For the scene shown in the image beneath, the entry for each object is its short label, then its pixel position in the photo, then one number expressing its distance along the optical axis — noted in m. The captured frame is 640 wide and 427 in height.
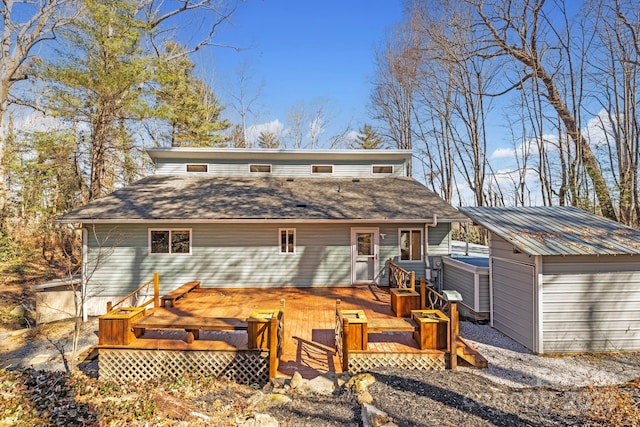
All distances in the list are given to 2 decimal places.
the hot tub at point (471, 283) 8.30
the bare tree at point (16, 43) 14.11
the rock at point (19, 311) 9.81
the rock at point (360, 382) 4.51
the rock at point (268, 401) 4.27
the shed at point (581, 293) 6.47
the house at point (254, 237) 9.54
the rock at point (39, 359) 6.77
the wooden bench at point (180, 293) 7.38
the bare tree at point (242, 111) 25.29
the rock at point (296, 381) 4.66
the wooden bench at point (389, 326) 5.41
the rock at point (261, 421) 3.81
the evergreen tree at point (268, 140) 30.47
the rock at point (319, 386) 4.55
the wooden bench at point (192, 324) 5.43
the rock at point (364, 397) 4.20
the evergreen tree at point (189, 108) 20.00
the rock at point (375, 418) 3.63
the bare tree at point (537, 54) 13.03
